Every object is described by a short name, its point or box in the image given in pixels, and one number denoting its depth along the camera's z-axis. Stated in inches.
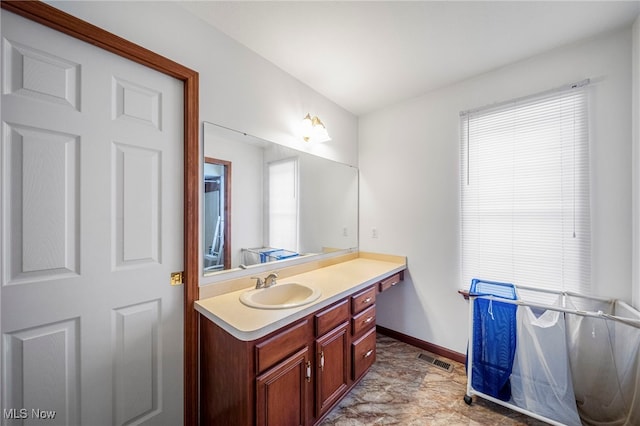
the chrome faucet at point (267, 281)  64.6
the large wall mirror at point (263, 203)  60.9
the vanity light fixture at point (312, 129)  83.1
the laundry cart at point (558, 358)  51.5
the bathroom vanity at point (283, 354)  44.3
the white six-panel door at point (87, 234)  38.1
